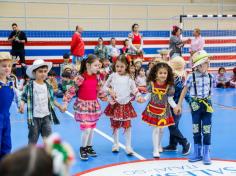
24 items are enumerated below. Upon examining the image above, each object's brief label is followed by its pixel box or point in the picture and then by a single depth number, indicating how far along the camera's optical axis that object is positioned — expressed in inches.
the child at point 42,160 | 59.8
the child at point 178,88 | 247.9
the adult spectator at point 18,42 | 592.0
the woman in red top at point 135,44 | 584.7
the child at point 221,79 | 556.6
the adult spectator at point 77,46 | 577.9
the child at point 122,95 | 246.7
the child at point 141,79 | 485.7
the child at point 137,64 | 493.1
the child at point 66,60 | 566.0
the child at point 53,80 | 476.8
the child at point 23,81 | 489.7
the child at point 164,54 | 385.0
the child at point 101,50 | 650.8
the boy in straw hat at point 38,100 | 202.8
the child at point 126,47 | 644.6
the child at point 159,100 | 237.0
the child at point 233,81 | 554.7
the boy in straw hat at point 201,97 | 222.8
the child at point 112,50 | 652.1
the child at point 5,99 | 184.1
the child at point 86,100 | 238.5
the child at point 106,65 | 520.4
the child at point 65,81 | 484.9
